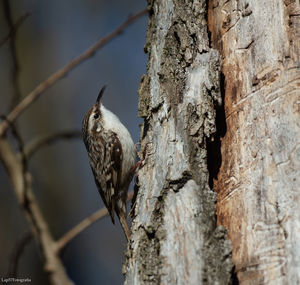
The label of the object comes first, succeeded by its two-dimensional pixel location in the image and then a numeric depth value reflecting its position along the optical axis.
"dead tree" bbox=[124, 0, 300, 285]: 3.77
